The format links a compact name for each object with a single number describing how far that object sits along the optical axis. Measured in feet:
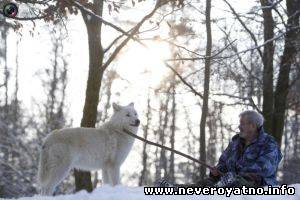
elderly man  21.98
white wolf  31.27
